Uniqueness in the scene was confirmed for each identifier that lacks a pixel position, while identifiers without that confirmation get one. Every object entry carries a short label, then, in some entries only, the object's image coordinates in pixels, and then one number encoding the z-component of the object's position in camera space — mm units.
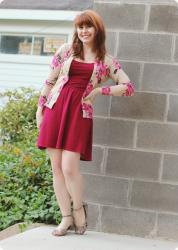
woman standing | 4994
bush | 5827
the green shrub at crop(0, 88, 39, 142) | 8296
